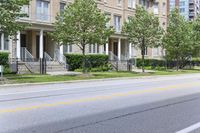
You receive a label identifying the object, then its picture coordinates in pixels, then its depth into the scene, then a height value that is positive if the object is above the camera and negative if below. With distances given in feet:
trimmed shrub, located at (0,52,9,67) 78.00 -0.16
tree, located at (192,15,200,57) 120.76 +8.70
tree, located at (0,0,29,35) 54.79 +8.46
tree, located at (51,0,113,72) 72.08 +8.55
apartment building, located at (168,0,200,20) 392.81 +71.46
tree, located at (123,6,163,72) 92.40 +9.53
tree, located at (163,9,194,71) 114.09 +8.84
